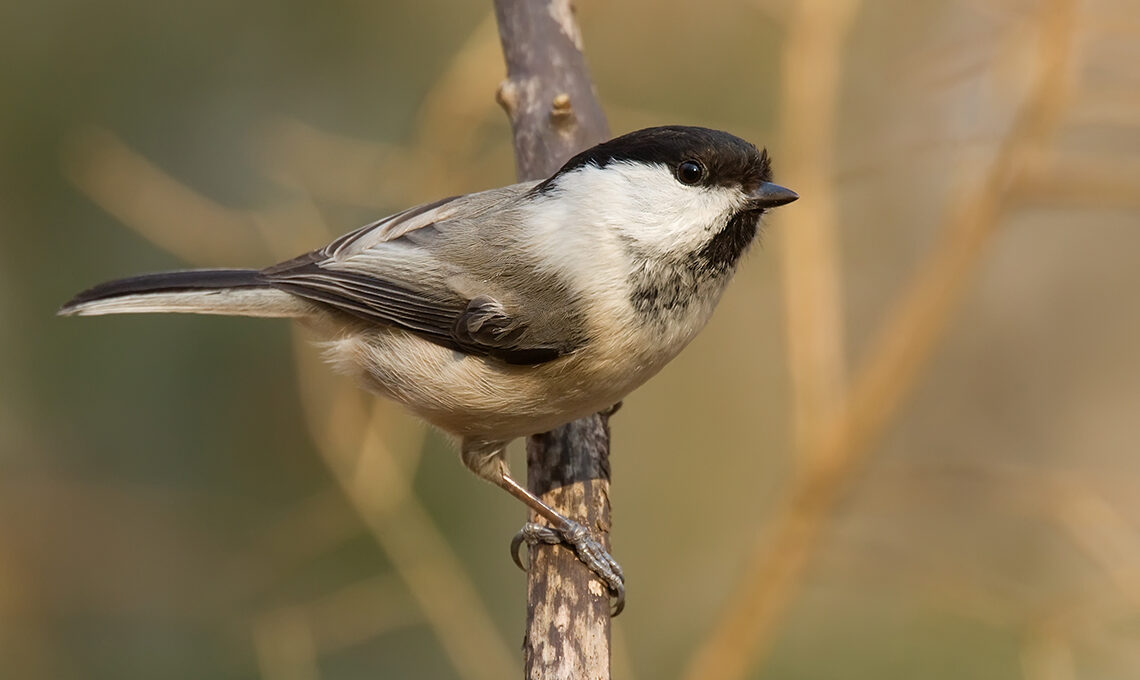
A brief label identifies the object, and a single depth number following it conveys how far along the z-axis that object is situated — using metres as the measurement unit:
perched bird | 3.66
